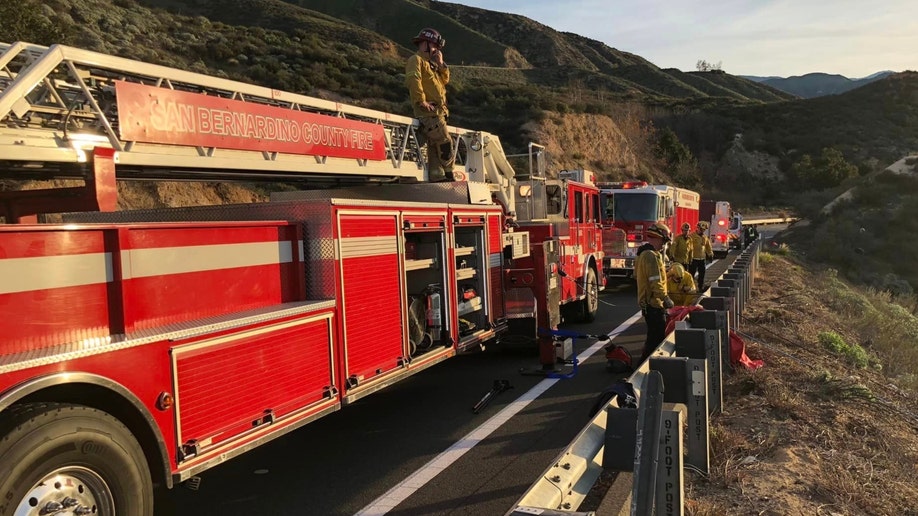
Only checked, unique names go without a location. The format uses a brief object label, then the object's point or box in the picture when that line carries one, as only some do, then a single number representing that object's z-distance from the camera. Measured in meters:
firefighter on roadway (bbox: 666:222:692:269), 12.95
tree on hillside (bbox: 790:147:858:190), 61.56
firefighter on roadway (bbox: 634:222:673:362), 7.78
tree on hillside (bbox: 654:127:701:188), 59.00
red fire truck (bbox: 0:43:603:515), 3.12
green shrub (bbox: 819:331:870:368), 8.96
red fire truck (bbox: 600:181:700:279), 14.43
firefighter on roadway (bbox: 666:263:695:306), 9.02
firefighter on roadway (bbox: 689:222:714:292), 14.02
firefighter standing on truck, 7.47
